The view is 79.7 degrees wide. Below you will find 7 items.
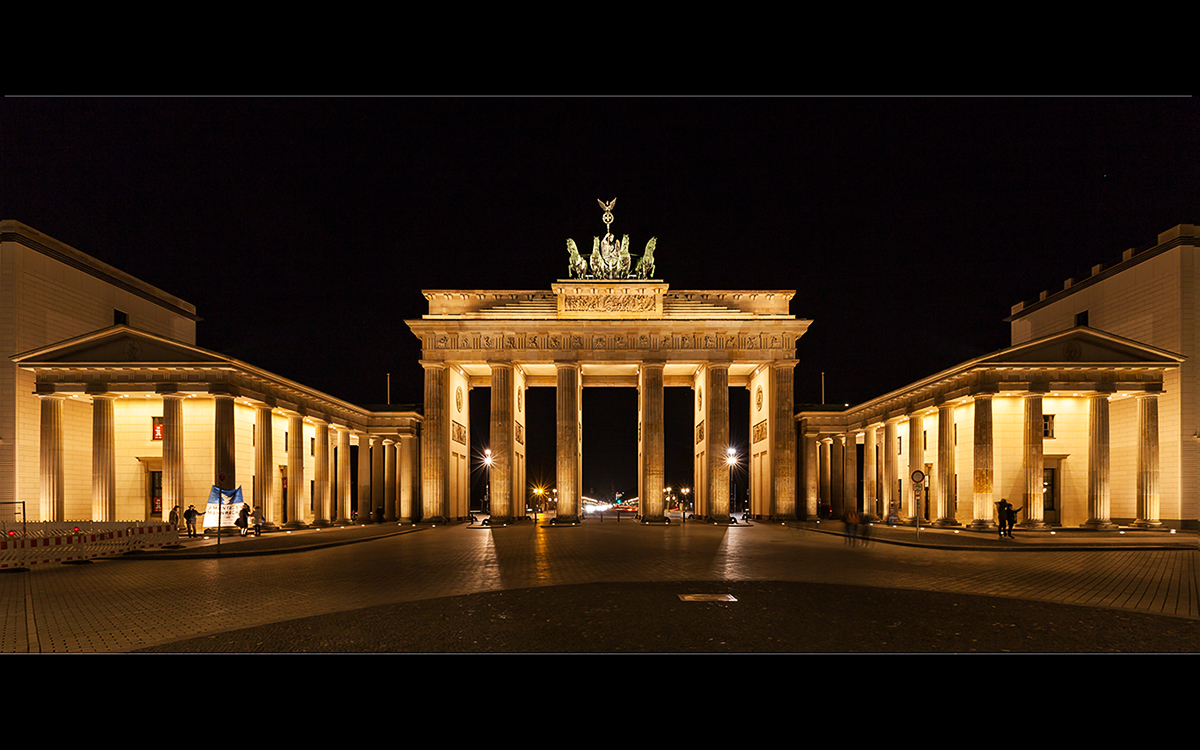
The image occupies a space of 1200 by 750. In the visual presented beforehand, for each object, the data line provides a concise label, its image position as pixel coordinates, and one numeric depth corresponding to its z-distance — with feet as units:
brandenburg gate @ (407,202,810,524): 160.66
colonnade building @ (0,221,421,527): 111.75
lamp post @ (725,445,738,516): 160.32
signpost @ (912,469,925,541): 87.40
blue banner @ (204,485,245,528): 97.81
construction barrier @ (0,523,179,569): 66.28
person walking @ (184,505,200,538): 108.34
